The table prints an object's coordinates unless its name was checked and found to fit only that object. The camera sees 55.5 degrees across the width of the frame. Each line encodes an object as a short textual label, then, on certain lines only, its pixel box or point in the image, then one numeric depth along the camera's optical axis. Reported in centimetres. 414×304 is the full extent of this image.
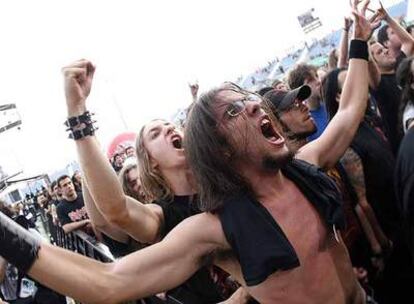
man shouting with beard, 116
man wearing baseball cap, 177
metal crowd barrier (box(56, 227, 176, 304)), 218
